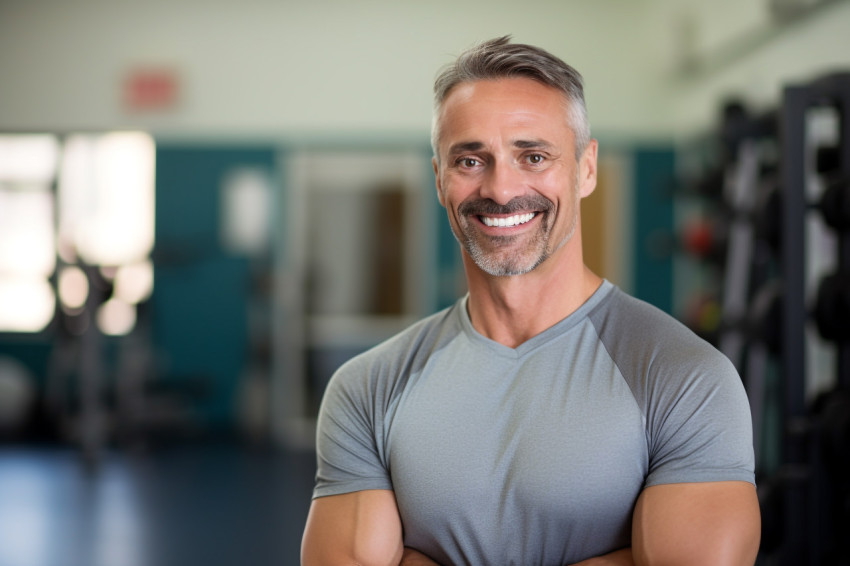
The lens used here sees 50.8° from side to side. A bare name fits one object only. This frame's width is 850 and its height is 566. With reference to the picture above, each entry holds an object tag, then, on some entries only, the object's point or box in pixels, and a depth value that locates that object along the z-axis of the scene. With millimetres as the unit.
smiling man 1146
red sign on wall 6172
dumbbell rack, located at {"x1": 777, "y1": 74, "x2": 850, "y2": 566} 2492
